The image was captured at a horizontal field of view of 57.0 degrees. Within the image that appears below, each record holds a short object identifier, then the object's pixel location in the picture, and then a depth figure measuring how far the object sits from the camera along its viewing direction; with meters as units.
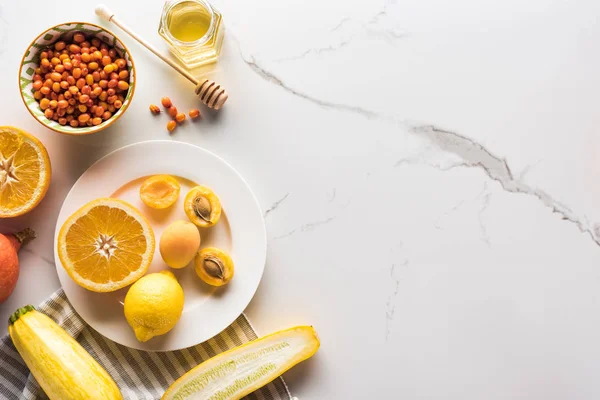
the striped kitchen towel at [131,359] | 1.35
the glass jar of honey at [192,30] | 1.33
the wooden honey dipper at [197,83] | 1.36
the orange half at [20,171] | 1.28
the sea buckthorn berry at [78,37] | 1.30
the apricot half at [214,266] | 1.31
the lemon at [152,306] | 1.22
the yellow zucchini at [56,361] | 1.23
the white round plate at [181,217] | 1.34
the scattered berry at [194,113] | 1.40
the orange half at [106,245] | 1.27
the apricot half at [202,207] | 1.32
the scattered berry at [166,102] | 1.39
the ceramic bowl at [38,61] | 1.27
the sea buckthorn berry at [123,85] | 1.30
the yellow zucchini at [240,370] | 1.32
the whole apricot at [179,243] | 1.27
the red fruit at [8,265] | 1.26
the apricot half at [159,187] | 1.33
